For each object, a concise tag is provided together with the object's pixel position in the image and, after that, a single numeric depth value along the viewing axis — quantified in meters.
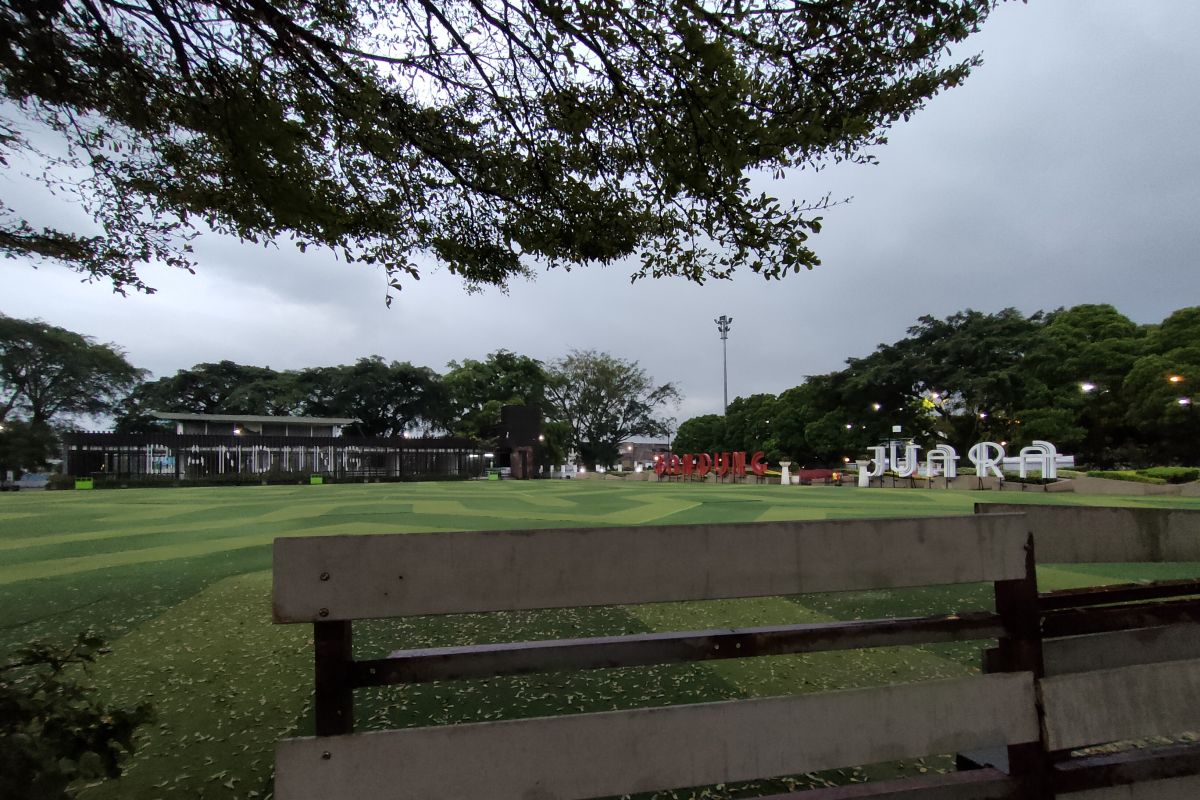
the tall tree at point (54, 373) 33.38
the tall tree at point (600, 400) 55.00
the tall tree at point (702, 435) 59.78
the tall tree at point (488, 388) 48.62
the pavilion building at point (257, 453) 30.75
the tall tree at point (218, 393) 47.09
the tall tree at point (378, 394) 46.78
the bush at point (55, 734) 1.59
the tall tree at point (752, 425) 50.97
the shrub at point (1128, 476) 20.92
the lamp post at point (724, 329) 57.06
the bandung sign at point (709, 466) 36.91
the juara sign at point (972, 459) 23.53
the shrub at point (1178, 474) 20.97
